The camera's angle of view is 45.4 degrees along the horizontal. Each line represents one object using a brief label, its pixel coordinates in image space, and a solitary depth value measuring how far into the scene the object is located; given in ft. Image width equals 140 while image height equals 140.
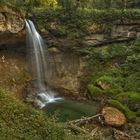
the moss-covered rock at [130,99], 28.07
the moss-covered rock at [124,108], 26.29
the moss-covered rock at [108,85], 31.32
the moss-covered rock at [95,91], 31.57
